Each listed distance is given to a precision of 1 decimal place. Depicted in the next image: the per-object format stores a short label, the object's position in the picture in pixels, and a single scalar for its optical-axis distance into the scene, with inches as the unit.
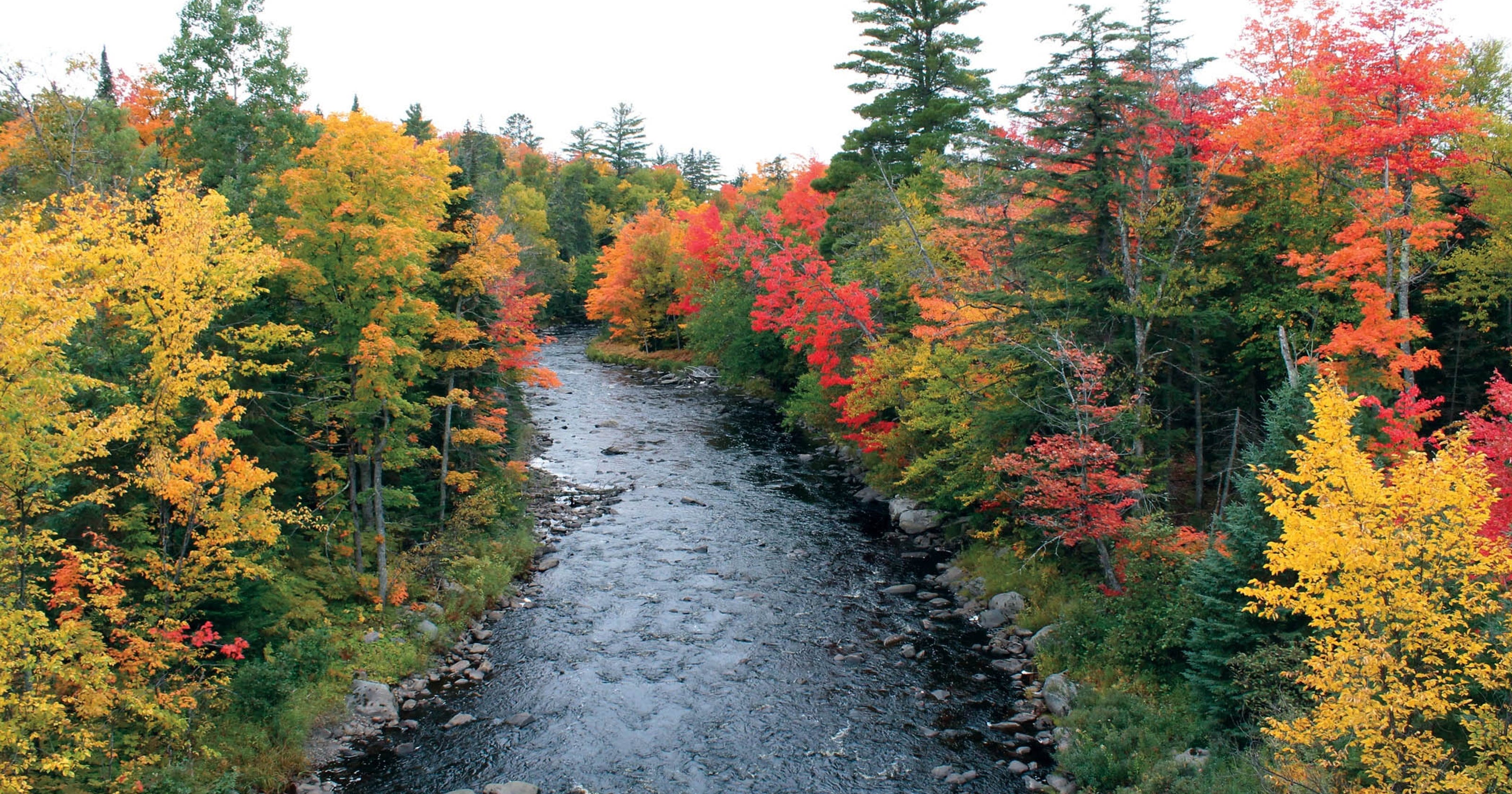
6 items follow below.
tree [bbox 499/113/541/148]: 4906.5
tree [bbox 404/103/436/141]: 2763.3
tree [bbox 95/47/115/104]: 1622.8
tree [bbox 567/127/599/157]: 4537.4
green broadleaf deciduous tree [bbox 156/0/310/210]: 973.8
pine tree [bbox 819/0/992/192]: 1702.8
